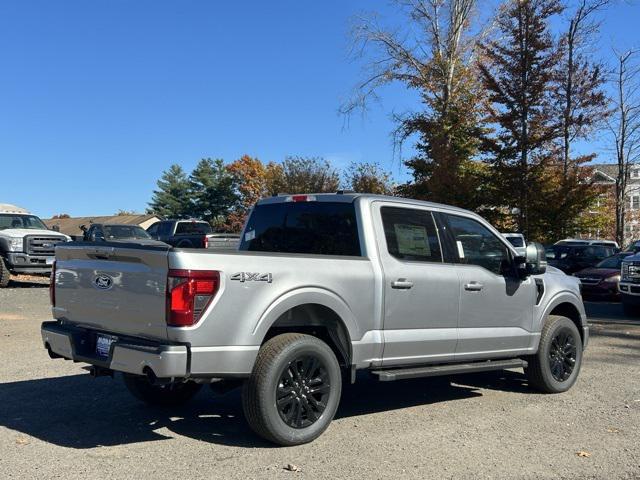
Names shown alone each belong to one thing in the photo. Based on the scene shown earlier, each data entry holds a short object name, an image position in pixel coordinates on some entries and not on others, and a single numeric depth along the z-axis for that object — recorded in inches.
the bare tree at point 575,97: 905.5
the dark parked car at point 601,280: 722.2
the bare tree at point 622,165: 1318.9
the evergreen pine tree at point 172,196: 3191.4
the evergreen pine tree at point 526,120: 881.5
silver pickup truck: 183.5
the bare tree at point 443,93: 1122.0
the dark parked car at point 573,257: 869.8
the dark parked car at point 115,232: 814.5
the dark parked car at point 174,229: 957.8
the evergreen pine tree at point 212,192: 2812.5
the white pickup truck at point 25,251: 711.7
